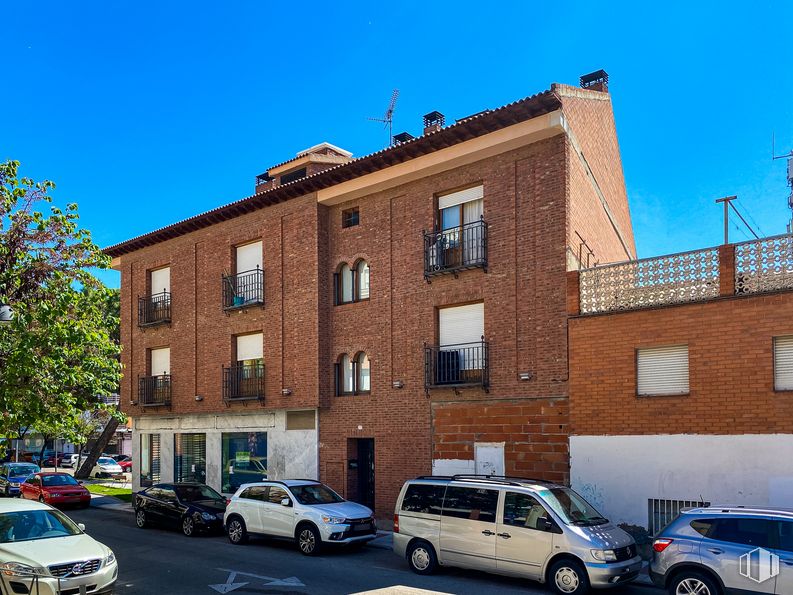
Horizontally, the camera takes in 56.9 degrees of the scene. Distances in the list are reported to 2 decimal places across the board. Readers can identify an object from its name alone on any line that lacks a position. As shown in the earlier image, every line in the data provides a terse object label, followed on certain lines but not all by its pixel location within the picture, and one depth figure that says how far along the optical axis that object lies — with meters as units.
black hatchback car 18.16
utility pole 15.30
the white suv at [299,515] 14.98
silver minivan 11.10
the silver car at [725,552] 9.55
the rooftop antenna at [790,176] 22.28
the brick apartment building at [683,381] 13.53
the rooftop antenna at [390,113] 25.72
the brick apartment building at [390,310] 17.12
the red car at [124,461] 45.38
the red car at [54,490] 25.88
